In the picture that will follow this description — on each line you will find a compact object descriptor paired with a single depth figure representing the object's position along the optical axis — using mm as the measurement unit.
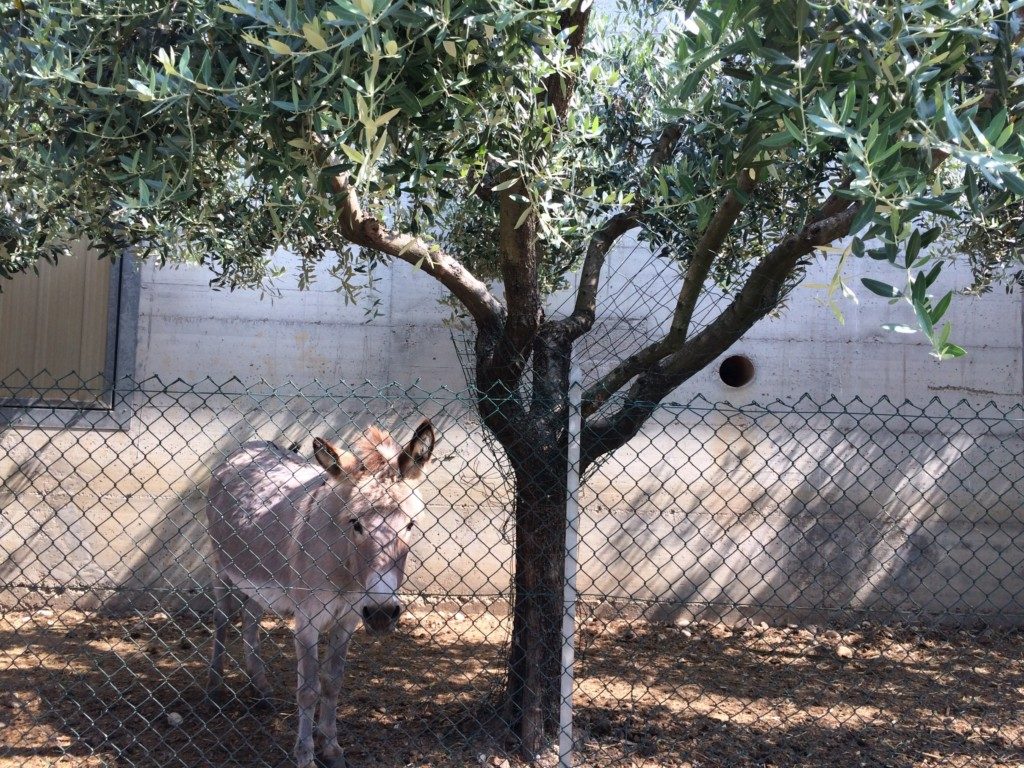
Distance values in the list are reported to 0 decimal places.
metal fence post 3088
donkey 3645
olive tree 2131
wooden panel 6160
